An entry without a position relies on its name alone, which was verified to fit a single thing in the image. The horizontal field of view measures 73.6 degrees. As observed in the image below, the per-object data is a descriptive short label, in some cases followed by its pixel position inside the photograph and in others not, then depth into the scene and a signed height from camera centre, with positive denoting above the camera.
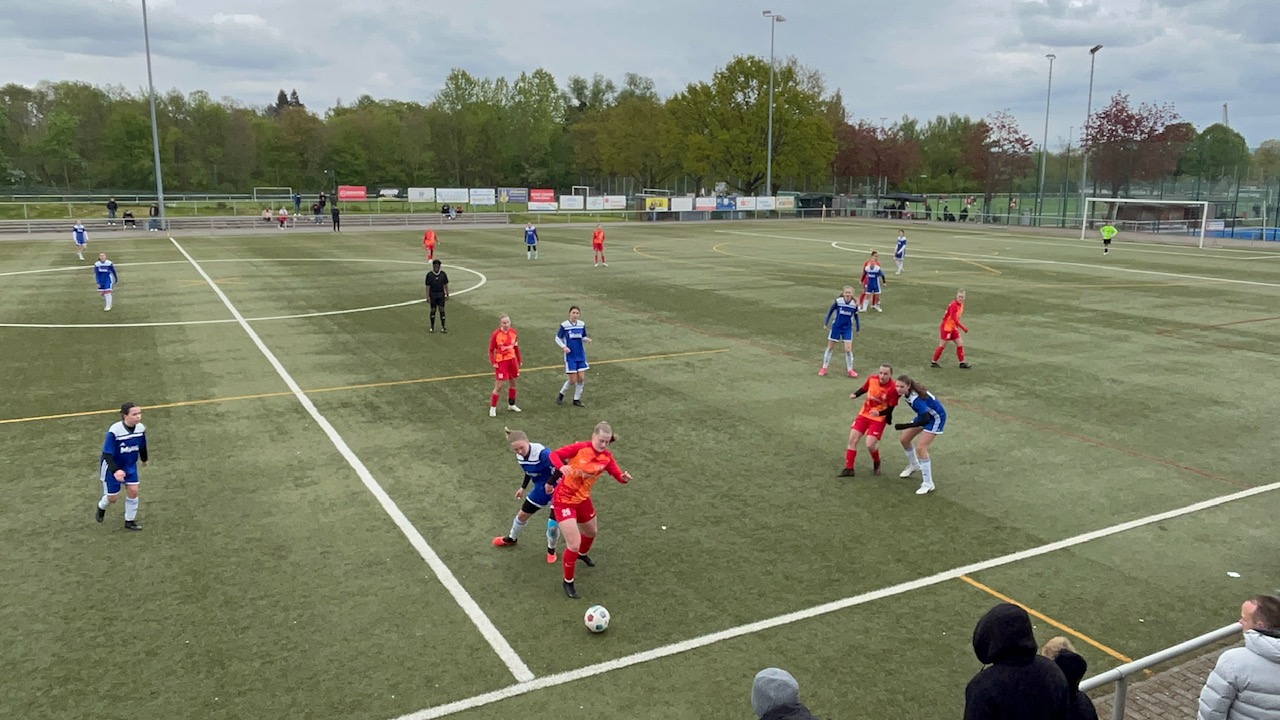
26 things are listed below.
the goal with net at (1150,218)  66.00 -0.03
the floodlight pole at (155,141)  51.91 +3.83
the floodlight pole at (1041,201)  71.75 +1.27
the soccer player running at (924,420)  11.76 -2.81
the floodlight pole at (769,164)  74.62 +4.47
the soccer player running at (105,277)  25.48 -2.20
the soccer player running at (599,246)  38.91 -1.64
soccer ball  8.27 -3.91
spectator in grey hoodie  4.40 -2.47
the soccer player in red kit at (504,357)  15.59 -2.67
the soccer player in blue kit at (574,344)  15.98 -2.49
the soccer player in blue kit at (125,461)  10.44 -3.14
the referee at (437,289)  22.69 -2.14
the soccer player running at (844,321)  18.89 -2.38
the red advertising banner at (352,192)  73.38 +1.15
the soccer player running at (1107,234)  47.34 -0.92
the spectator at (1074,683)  4.86 -2.71
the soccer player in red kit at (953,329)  19.30 -2.55
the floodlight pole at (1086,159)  73.44 +5.13
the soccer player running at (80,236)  39.59 -1.58
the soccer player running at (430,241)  37.75 -1.49
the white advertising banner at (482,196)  73.81 +1.00
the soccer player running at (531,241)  40.88 -1.53
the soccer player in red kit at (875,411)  12.29 -2.80
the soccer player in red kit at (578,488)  9.05 -2.96
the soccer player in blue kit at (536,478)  9.61 -3.05
